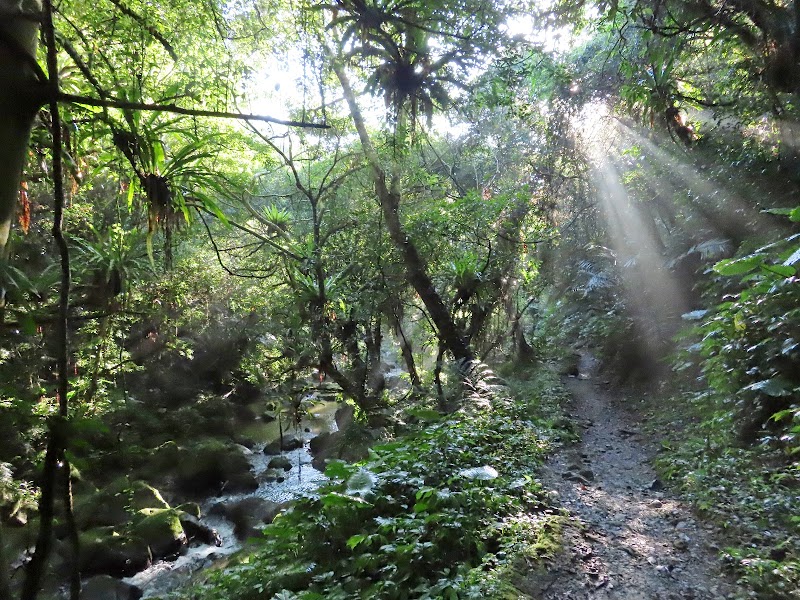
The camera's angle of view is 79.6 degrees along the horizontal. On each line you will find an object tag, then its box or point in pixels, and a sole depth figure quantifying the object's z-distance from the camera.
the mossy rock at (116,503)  8.10
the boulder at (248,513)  8.66
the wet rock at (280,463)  11.40
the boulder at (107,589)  6.63
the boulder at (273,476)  10.78
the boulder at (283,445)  12.68
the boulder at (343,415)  12.89
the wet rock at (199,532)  8.32
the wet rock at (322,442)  11.50
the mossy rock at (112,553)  7.21
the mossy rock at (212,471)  10.46
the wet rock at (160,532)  7.75
